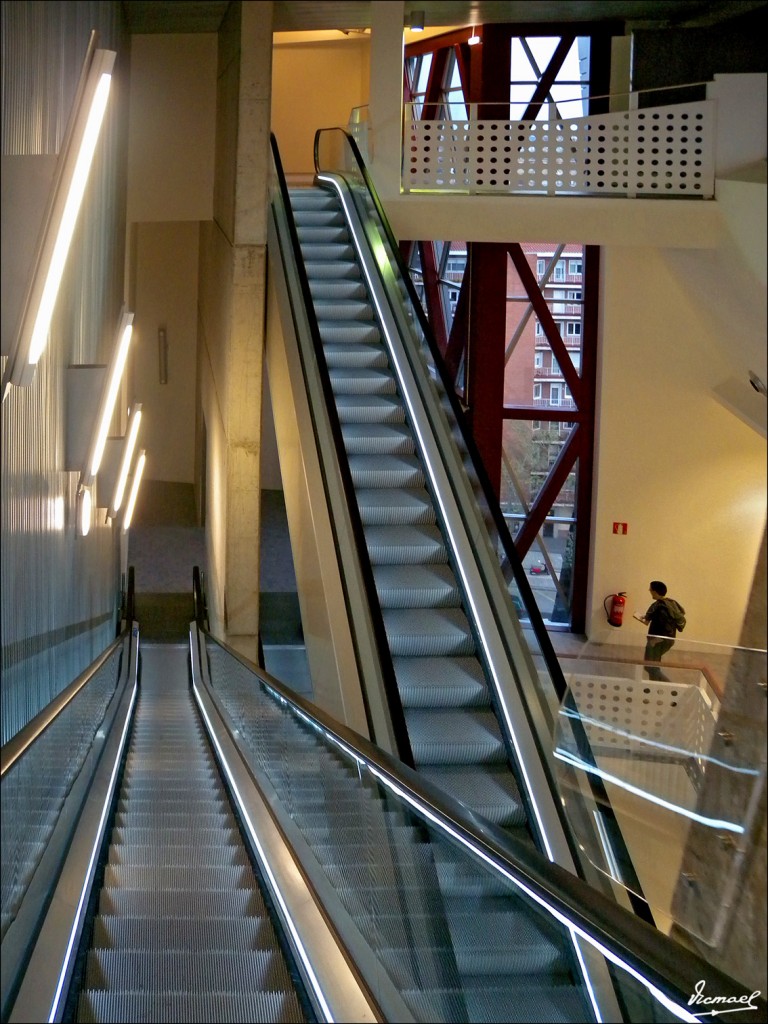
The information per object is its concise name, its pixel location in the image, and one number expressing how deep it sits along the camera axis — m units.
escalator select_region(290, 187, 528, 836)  5.86
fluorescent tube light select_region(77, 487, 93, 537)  6.58
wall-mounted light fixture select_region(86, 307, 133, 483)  5.89
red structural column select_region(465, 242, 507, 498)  15.38
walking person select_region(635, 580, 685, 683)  12.20
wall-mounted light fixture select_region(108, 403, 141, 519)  8.71
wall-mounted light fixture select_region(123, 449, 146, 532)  12.11
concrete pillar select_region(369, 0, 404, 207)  11.16
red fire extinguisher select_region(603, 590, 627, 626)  14.99
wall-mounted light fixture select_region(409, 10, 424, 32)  11.98
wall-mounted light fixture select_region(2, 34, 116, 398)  2.77
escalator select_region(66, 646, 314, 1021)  2.70
